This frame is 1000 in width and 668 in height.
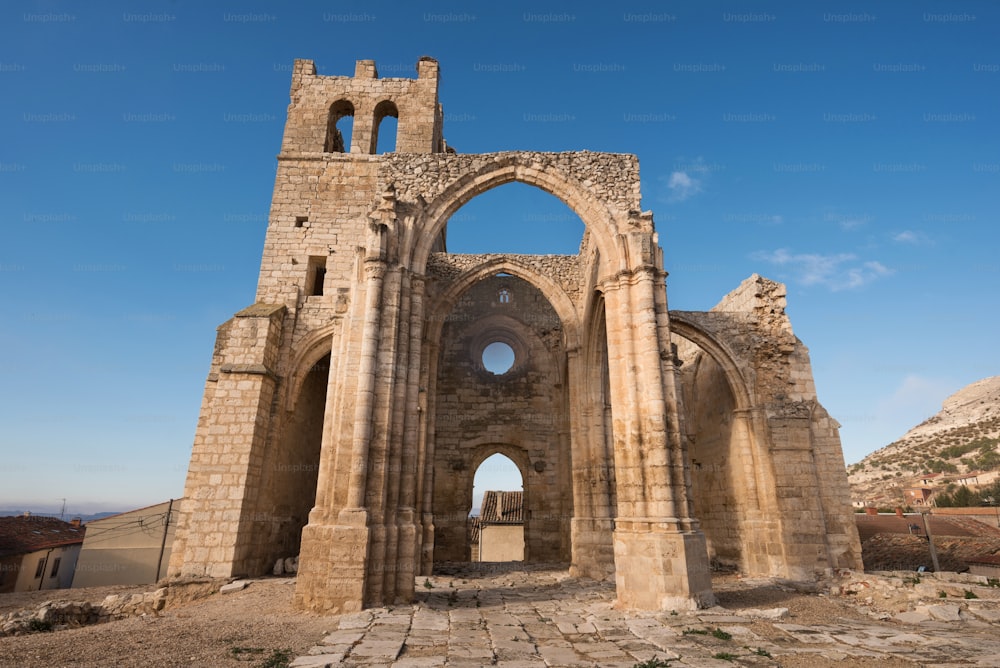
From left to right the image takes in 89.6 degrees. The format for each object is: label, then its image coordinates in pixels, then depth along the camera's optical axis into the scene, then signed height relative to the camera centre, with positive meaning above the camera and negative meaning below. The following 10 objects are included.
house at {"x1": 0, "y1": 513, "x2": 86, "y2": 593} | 15.91 -1.85
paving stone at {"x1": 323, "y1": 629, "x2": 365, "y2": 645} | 5.02 -1.36
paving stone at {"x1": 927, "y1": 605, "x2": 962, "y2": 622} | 6.07 -1.28
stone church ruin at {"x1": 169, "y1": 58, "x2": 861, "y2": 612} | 7.18 +2.14
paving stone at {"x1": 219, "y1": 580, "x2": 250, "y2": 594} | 9.20 -1.56
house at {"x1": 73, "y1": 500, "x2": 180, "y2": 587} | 15.88 -1.53
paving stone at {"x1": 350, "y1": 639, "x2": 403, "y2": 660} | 4.54 -1.34
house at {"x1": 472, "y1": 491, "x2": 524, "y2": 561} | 21.47 -1.48
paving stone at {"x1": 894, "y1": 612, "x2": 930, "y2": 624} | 6.18 -1.36
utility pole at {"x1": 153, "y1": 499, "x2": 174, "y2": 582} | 15.90 -1.34
